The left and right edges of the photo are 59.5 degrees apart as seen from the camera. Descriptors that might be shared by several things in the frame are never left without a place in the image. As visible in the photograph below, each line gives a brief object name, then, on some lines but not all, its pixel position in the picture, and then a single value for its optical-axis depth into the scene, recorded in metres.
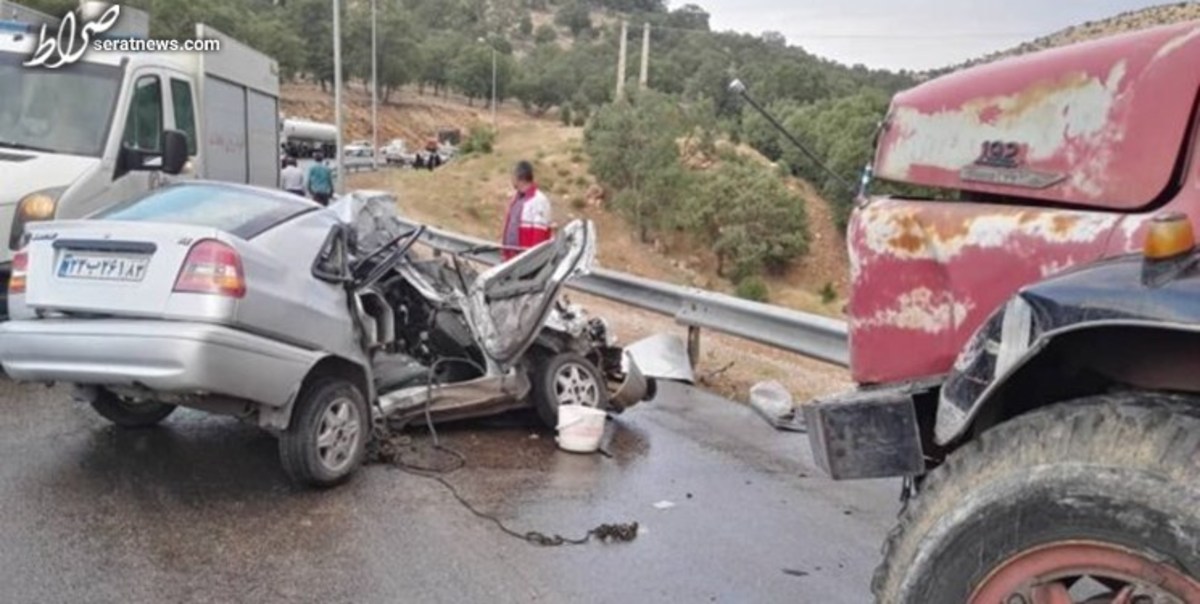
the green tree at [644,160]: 43.12
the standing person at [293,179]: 18.17
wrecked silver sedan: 4.86
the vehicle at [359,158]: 59.36
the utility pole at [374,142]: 58.21
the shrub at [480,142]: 57.97
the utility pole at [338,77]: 28.21
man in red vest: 9.55
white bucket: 6.25
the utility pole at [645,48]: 59.01
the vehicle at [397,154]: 68.97
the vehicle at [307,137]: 52.34
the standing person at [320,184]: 18.20
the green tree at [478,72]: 101.38
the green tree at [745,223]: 42.88
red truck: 2.22
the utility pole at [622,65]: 57.82
